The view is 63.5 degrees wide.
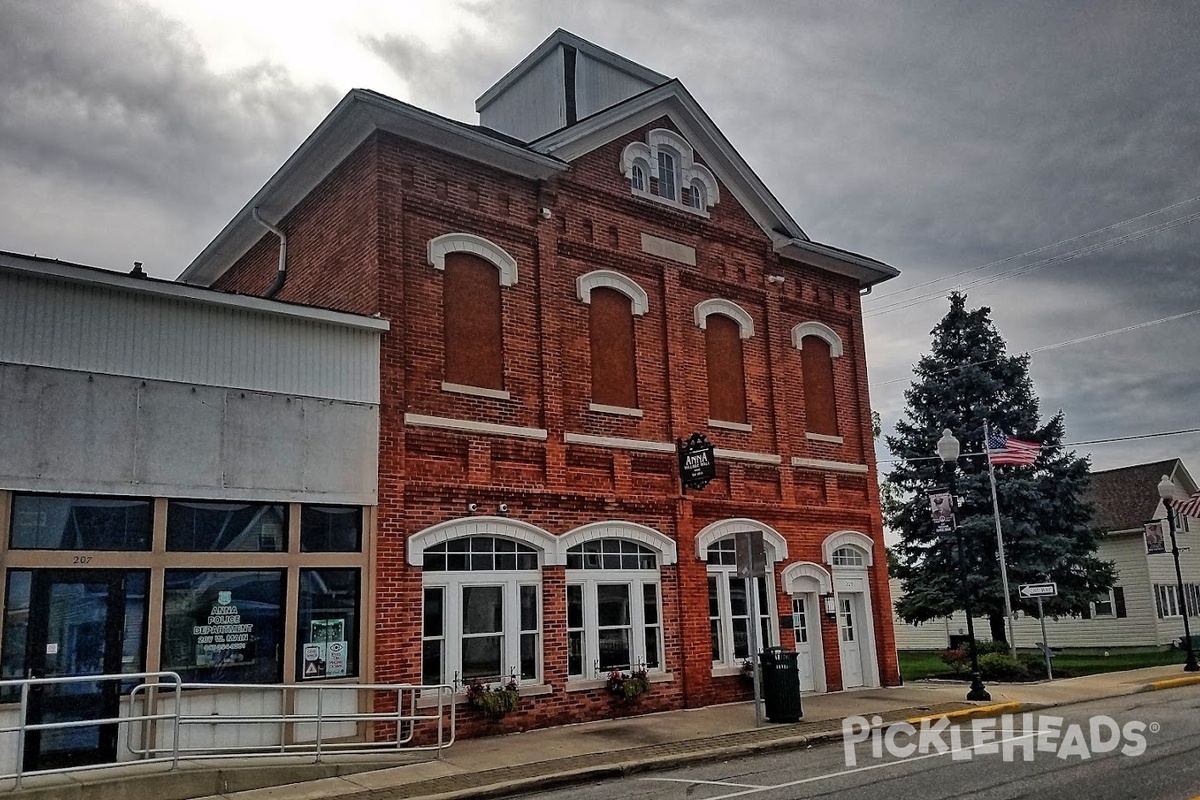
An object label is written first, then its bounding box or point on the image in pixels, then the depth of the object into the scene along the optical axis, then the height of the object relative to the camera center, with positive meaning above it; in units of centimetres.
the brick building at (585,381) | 1454 +405
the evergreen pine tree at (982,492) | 2752 +302
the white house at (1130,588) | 3625 +18
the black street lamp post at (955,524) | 1762 +146
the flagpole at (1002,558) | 2373 +97
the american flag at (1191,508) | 2575 +216
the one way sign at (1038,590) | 2156 +15
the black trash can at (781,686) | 1489 -119
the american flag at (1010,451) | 2367 +352
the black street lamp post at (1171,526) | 2312 +174
